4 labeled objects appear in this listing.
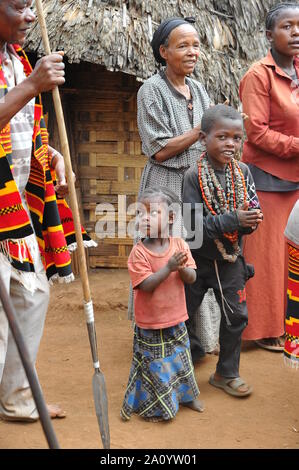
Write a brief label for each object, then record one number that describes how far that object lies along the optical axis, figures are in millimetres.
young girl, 3467
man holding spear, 2857
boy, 3598
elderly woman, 4043
